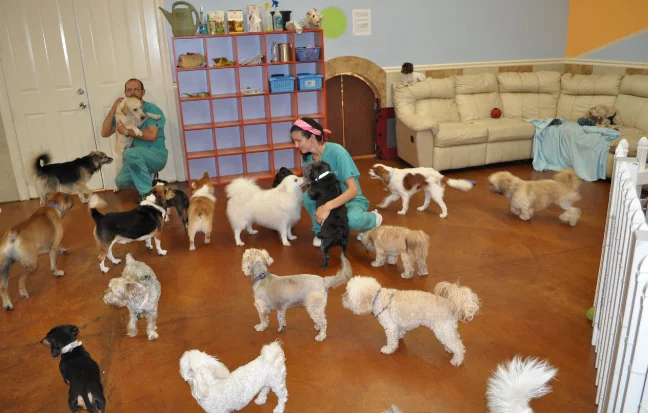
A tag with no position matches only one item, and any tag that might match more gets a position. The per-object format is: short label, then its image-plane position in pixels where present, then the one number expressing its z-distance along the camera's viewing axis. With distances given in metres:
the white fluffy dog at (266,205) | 4.32
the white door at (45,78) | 5.79
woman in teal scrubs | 3.91
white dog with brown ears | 5.00
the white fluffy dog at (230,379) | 2.16
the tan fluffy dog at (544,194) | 4.68
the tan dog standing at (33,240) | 3.54
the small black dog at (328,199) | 3.88
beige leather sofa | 6.36
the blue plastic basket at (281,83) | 6.38
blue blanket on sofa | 5.94
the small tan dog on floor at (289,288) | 2.95
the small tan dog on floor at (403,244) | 3.70
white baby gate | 1.59
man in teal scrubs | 5.64
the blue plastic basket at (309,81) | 6.46
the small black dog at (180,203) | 4.72
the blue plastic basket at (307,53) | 6.34
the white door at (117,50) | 5.98
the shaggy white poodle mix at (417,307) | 2.67
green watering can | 5.80
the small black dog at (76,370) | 2.29
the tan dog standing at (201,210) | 4.36
